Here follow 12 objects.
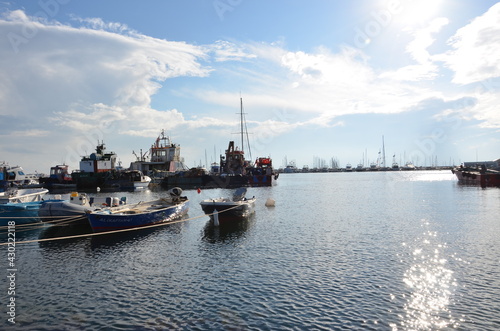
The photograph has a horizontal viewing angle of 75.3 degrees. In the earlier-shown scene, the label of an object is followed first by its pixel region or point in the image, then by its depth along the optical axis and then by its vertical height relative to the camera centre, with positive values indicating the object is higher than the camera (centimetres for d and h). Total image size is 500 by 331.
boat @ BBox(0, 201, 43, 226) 3088 -286
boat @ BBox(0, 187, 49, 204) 3375 -137
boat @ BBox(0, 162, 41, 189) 9975 +211
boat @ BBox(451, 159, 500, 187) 7512 -199
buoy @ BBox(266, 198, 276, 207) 4642 -402
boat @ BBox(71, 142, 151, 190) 8796 +41
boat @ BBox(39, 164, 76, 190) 9231 +13
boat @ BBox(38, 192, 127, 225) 2928 -257
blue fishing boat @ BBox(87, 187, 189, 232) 2628 -308
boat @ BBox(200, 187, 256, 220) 3216 -325
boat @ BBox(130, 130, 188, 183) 11288 +661
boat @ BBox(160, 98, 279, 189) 9681 +24
